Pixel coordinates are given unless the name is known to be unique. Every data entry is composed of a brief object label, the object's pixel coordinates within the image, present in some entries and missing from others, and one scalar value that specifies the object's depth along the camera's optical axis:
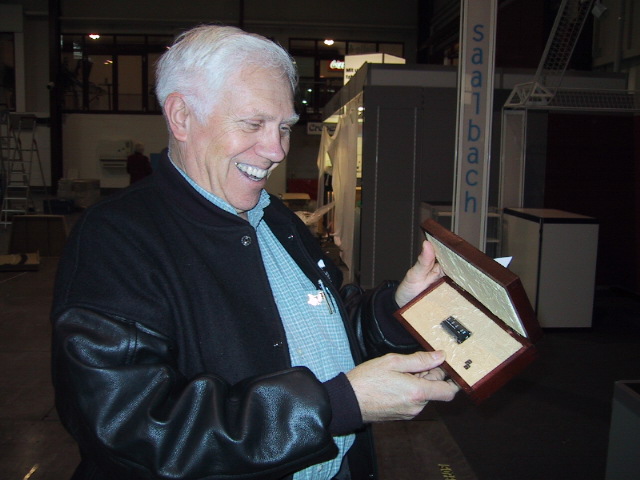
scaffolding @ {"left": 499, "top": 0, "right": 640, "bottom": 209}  4.22
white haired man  0.85
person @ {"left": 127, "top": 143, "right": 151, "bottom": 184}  10.70
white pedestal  4.61
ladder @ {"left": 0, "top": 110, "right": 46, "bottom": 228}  9.76
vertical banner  2.91
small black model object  1.15
